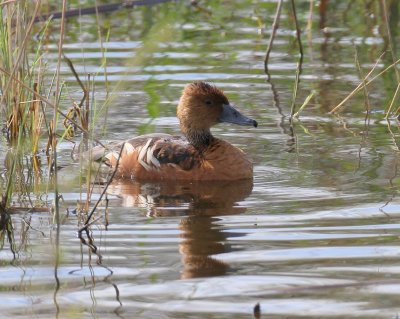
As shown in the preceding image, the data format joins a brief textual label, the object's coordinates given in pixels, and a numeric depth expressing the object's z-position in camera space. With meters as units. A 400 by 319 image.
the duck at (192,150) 17.59
